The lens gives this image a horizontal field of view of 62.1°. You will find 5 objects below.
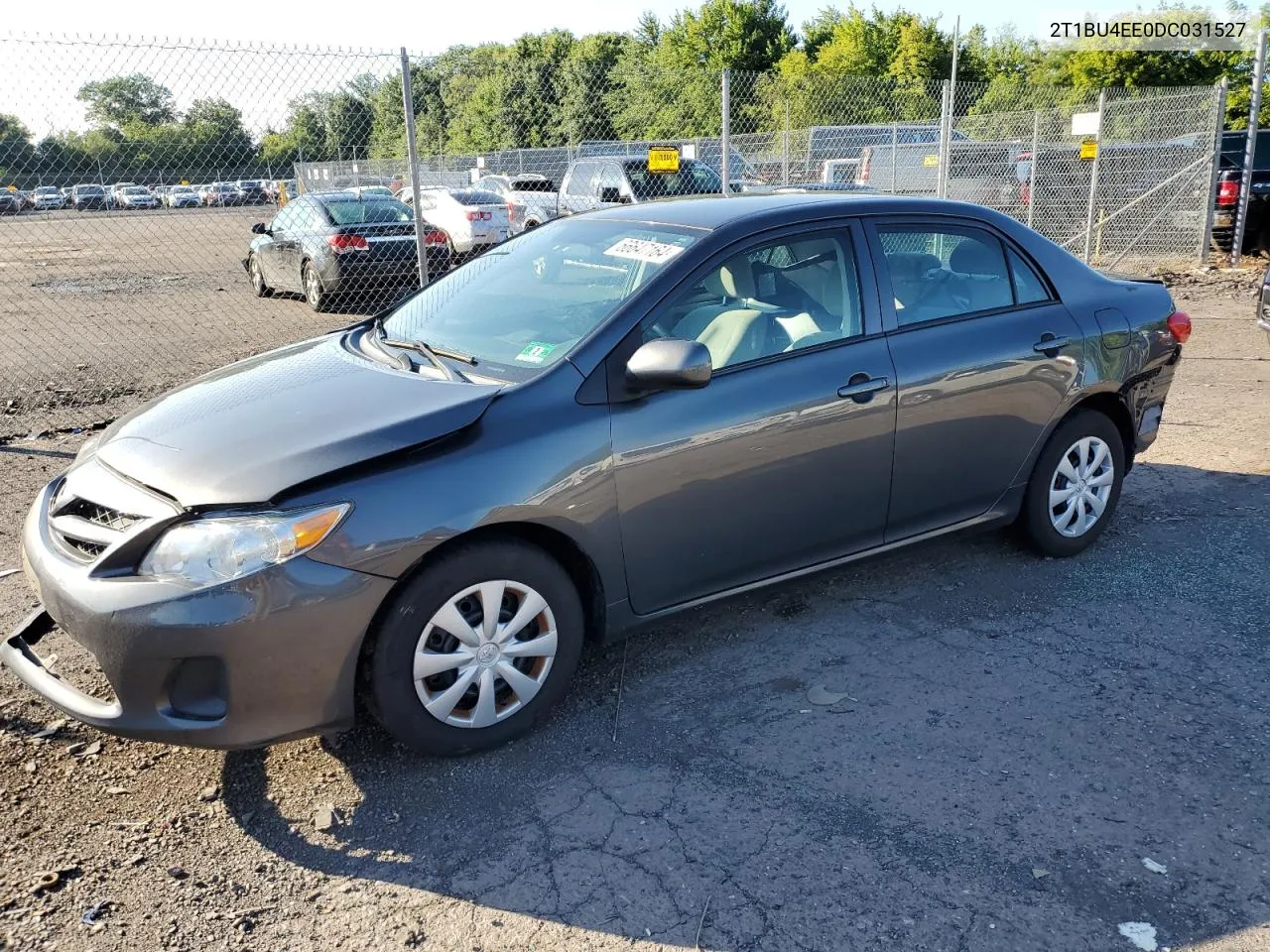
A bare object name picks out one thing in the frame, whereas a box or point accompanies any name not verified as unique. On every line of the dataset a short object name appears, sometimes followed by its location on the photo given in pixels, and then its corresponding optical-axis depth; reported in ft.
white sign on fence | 42.68
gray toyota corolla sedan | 9.62
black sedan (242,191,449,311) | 41.52
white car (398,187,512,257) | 58.80
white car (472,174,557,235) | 61.00
